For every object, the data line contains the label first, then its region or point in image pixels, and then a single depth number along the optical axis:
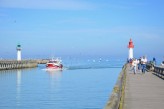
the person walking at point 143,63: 37.24
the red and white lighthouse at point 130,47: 68.69
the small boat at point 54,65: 98.62
